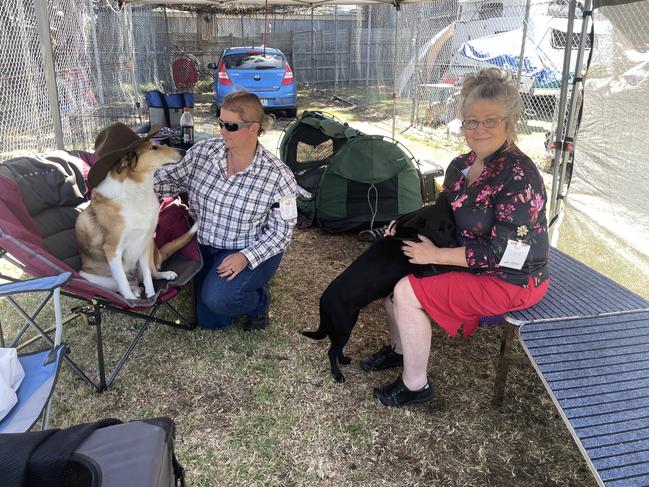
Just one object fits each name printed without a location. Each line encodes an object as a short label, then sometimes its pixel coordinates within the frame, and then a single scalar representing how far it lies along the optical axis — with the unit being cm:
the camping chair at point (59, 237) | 224
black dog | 239
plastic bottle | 458
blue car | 1077
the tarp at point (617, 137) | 312
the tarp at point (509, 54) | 865
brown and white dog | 254
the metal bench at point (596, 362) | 175
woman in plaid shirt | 290
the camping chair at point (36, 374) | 171
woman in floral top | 217
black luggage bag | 103
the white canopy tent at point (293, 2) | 587
